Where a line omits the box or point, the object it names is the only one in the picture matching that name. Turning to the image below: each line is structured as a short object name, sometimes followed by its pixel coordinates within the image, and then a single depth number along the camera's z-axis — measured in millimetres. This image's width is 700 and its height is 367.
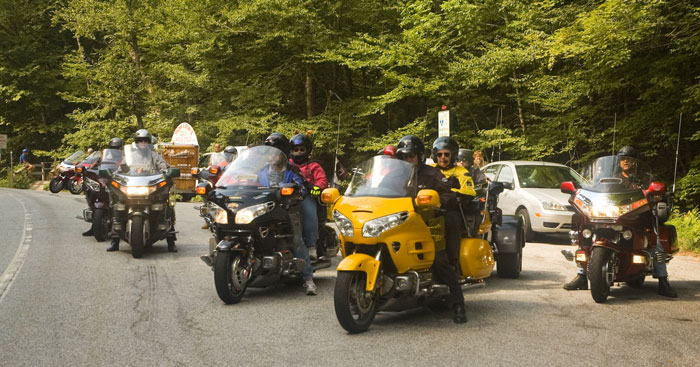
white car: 15148
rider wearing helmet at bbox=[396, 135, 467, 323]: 7246
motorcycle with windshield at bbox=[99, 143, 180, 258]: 11828
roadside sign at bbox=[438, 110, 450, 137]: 18797
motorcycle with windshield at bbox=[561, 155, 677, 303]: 8273
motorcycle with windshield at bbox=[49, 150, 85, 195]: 33250
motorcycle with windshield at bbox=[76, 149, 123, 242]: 13406
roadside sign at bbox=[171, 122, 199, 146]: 28328
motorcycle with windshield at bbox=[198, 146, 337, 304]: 8133
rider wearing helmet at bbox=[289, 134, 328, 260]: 9250
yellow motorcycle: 6641
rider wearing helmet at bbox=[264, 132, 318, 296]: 8883
